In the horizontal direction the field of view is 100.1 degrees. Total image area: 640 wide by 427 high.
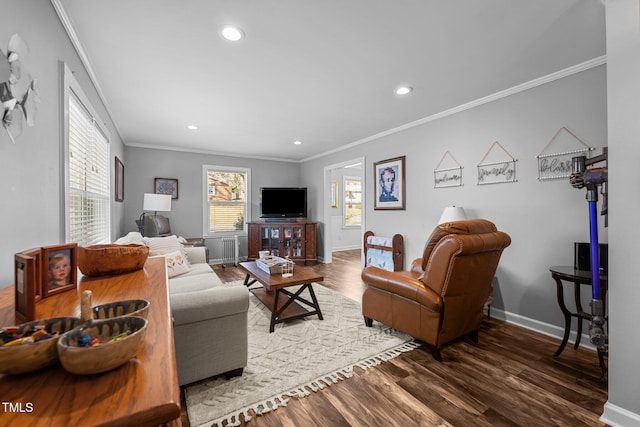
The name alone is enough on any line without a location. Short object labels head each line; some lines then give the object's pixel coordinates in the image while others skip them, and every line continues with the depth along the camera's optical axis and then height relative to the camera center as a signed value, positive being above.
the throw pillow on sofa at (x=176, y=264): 2.71 -0.50
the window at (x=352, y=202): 7.50 +0.35
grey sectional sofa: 1.66 -0.76
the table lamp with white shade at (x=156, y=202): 4.09 +0.21
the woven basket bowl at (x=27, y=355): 0.46 -0.25
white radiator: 5.54 -0.71
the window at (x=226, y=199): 5.52 +0.35
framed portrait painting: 3.94 +0.47
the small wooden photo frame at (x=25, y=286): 0.71 -0.19
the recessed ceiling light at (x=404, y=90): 2.69 +1.27
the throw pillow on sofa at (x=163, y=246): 2.81 -0.33
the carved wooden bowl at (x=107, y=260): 1.19 -0.20
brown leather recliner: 1.91 -0.55
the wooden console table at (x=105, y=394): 0.40 -0.29
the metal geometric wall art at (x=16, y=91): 1.03 +0.53
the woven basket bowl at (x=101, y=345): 0.47 -0.25
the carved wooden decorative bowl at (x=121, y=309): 0.69 -0.25
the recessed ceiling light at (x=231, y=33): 1.79 +1.25
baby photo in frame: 0.87 -0.18
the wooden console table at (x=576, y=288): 1.87 -0.57
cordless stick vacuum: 1.57 -0.22
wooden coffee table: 2.57 -0.87
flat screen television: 5.73 +0.28
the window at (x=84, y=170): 1.78 +0.41
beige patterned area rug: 1.60 -1.12
